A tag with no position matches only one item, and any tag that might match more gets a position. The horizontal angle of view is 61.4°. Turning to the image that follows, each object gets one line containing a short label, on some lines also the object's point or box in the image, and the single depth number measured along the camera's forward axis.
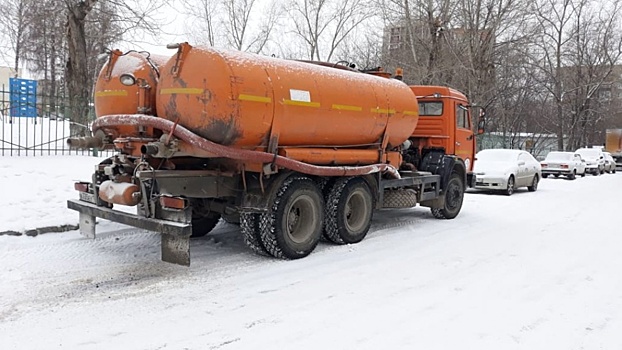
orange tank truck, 5.93
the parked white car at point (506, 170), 17.19
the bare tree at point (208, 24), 37.88
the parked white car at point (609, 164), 34.66
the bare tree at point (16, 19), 18.70
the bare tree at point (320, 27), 34.12
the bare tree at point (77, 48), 14.79
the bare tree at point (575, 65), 40.41
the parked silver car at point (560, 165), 26.06
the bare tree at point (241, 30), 37.72
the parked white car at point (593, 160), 31.59
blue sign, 26.79
